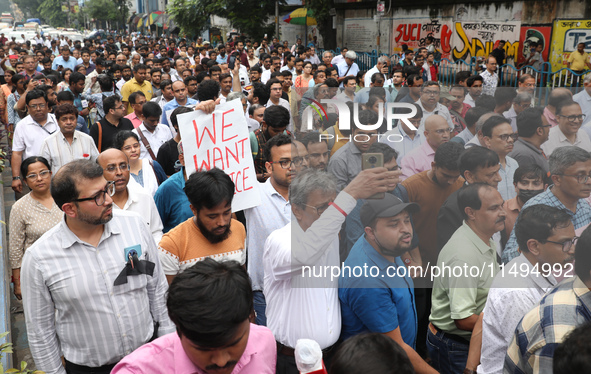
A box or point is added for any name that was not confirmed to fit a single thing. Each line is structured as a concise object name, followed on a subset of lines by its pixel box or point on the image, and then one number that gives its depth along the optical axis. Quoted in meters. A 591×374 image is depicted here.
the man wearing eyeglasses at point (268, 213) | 3.36
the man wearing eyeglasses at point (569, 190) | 2.55
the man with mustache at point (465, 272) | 2.64
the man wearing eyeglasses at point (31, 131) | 5.98
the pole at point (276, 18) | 25.45
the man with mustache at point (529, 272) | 2.40
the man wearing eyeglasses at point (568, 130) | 3.09
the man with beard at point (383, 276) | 2.49
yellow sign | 13.67
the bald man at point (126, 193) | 3.59
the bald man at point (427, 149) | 2.70
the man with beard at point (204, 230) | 2.90
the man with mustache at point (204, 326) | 1.68
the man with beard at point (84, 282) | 2.56
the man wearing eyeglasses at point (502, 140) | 2.78
